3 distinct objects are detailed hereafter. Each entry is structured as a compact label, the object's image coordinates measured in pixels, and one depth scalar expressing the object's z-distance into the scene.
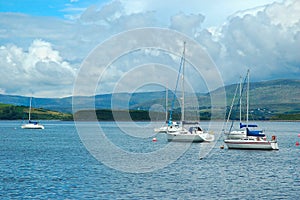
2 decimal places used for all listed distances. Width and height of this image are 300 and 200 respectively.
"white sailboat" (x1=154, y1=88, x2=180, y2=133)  129.75
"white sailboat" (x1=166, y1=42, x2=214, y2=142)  100.12
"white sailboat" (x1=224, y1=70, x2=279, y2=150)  83.69
